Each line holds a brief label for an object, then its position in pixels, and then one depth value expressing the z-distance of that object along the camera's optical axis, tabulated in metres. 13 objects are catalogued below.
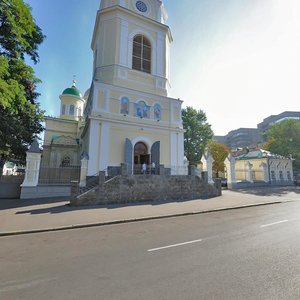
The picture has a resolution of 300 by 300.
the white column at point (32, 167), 14.39
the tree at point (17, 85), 6.52
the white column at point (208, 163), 20.03
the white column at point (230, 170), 24.29
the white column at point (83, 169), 15.12
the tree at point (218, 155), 40.33
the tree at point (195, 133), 32.56
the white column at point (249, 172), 26.79
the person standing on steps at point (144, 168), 16.24
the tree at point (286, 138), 38.19
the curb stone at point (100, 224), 6.90
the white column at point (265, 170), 29.95
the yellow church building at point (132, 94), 17.27
